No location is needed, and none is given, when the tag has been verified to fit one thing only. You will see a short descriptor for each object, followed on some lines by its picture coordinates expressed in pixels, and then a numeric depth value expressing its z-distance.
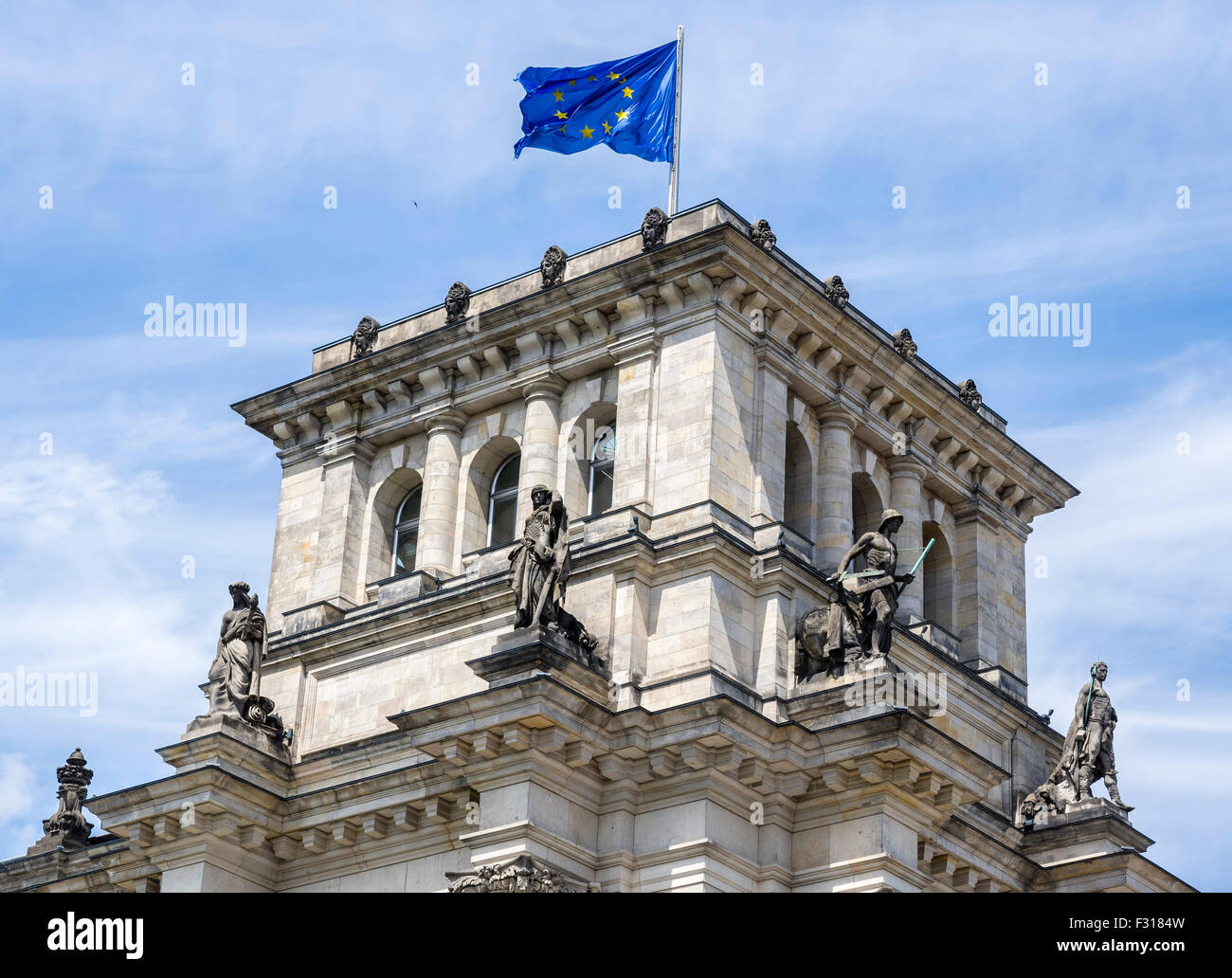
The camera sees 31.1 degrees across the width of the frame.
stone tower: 33.91
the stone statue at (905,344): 42.19
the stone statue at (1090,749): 40.28
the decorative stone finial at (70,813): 44.50
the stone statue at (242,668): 38.44
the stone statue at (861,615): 35.66
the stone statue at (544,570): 34.53
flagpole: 41.38
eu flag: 42.25
